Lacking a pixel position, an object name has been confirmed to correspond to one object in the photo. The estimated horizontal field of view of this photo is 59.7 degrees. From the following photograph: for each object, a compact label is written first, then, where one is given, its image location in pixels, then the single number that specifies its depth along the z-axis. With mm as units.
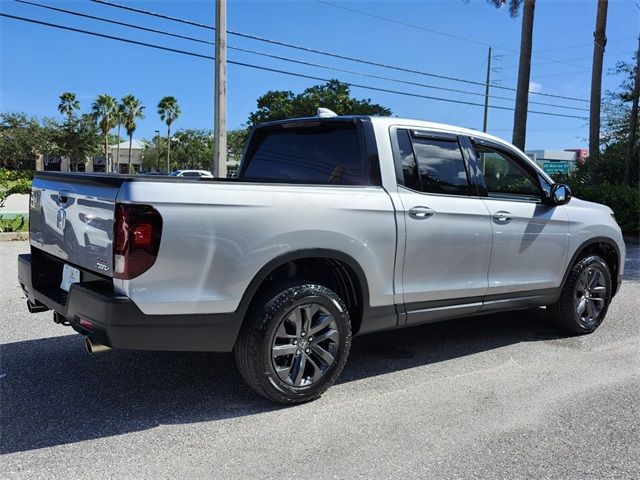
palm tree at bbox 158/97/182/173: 69688
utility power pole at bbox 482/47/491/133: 38022
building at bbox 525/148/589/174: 88750
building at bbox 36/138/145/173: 65375
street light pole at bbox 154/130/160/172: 82938
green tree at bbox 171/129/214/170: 80188
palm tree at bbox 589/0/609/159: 19312
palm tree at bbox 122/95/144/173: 67944
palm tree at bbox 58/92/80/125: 59606
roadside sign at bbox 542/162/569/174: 42534
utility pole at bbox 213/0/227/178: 13891
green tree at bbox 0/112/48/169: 57781
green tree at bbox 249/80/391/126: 41562
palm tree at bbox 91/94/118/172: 63600
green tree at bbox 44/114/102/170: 58469
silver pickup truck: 3072
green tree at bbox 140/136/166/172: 83750
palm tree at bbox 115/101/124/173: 66312
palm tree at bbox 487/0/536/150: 18734
